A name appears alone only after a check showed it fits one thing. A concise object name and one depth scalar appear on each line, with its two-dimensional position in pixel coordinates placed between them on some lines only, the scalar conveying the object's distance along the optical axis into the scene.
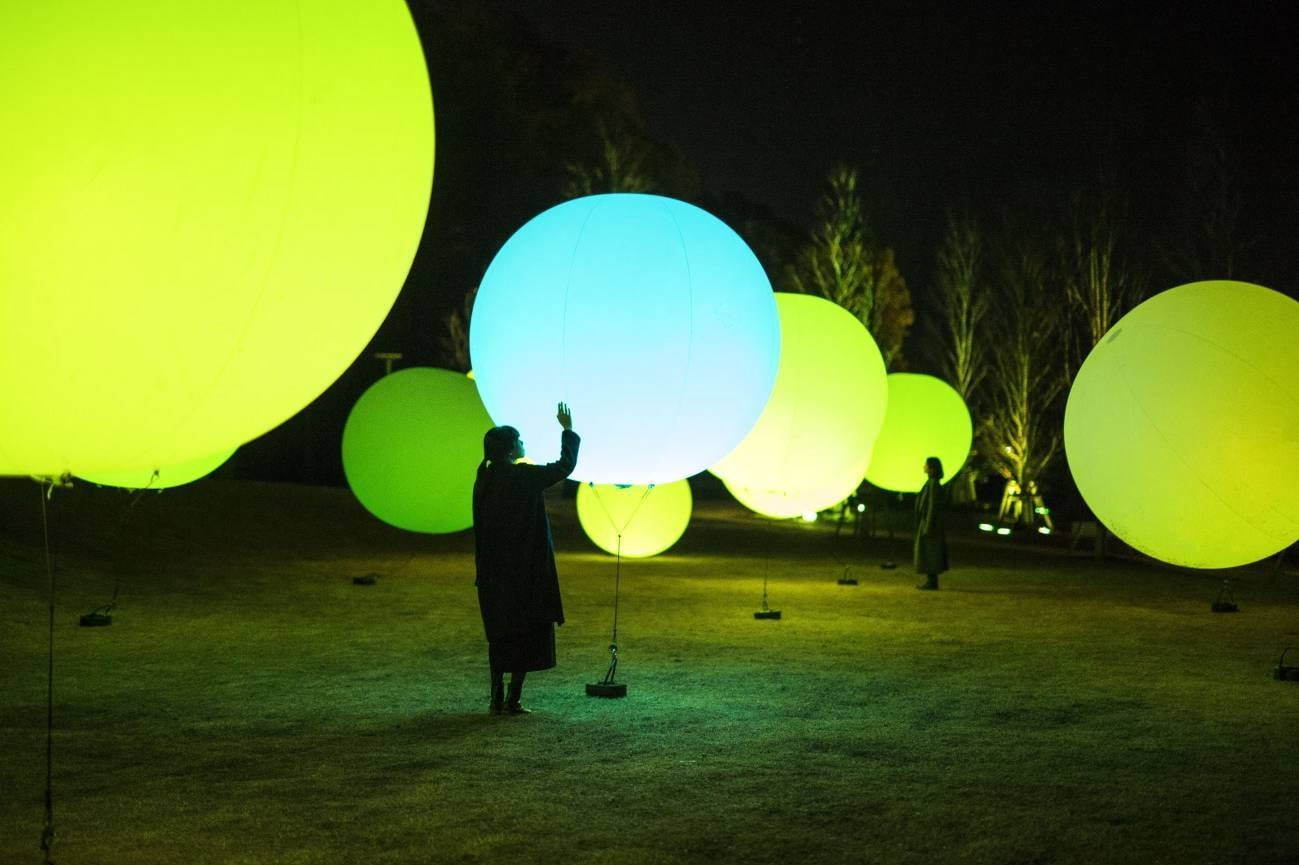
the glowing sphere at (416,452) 15.20
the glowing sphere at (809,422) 14.76
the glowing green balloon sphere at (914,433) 23.08
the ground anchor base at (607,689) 8.77
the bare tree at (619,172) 37.69
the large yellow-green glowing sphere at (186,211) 3.49
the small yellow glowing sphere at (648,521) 19.23
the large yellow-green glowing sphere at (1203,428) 9.74
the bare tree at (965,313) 40.25
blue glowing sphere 8.34
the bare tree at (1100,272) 28.41
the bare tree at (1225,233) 25.72
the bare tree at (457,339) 39.51
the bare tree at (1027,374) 35.91
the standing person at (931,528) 17.27
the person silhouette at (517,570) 8.05
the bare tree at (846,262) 40.62
